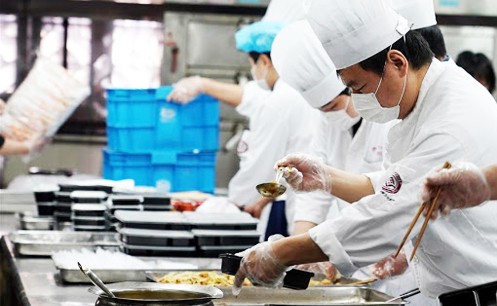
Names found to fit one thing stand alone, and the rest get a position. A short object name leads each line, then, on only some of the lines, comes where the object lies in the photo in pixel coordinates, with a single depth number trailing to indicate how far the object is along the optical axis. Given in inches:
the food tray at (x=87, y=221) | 167.9
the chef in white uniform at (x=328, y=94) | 152.6
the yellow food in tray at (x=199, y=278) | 116.9
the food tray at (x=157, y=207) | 176.7
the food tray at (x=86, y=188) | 181.2
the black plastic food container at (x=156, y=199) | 176.9
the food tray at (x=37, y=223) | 179.0
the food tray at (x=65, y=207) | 181.0
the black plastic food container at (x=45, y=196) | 187.9
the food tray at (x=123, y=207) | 169.9
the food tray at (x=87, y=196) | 171.0
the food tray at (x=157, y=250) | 147.3
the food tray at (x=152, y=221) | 151.6
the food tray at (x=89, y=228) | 167.8
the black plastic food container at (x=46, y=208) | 188.4
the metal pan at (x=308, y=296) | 111.4
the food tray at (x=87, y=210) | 167.6
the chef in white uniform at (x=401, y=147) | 95.3
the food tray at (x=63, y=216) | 180.9
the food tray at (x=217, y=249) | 148.9
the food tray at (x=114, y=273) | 124.1
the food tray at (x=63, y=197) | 181.3
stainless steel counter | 112.9
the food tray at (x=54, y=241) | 151.3
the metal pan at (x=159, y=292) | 93.1
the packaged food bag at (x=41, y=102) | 204.1
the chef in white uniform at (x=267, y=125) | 205.5
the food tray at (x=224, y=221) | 151.2
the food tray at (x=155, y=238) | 147.6
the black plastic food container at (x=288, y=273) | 98.9
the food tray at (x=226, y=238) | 148.8
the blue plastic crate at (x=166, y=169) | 230.5
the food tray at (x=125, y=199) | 170.6
